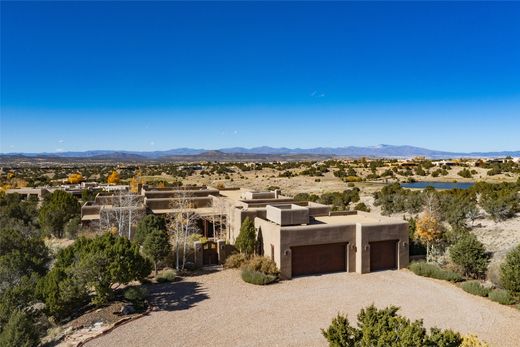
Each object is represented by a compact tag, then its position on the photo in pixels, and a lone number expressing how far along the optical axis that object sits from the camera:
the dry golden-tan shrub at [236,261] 25.52
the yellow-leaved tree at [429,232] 30.50
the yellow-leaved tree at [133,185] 63.10
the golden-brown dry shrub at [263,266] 23.38
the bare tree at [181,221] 25.66
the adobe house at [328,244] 23.98
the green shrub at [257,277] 22.42
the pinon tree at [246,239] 25.78
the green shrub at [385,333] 10.35
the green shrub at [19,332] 14.79
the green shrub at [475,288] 20.71
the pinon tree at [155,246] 24.02
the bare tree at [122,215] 32.81
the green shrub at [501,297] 19.42
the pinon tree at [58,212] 37.38
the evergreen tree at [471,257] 23.66
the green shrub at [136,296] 19.17
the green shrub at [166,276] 22.97
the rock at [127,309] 18.61
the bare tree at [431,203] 39.97
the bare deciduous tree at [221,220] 31.63
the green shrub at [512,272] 19.47
